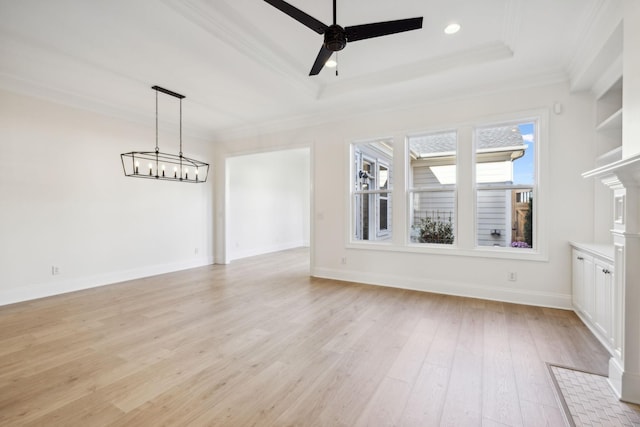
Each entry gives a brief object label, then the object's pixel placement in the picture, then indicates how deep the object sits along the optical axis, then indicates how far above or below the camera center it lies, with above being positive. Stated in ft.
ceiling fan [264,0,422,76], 6.97 +4.60
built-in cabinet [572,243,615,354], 8.11 -2.31
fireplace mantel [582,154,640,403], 6.15 -1.52
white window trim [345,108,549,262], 12.09 +0.30
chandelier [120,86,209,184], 16.82 +3.09
